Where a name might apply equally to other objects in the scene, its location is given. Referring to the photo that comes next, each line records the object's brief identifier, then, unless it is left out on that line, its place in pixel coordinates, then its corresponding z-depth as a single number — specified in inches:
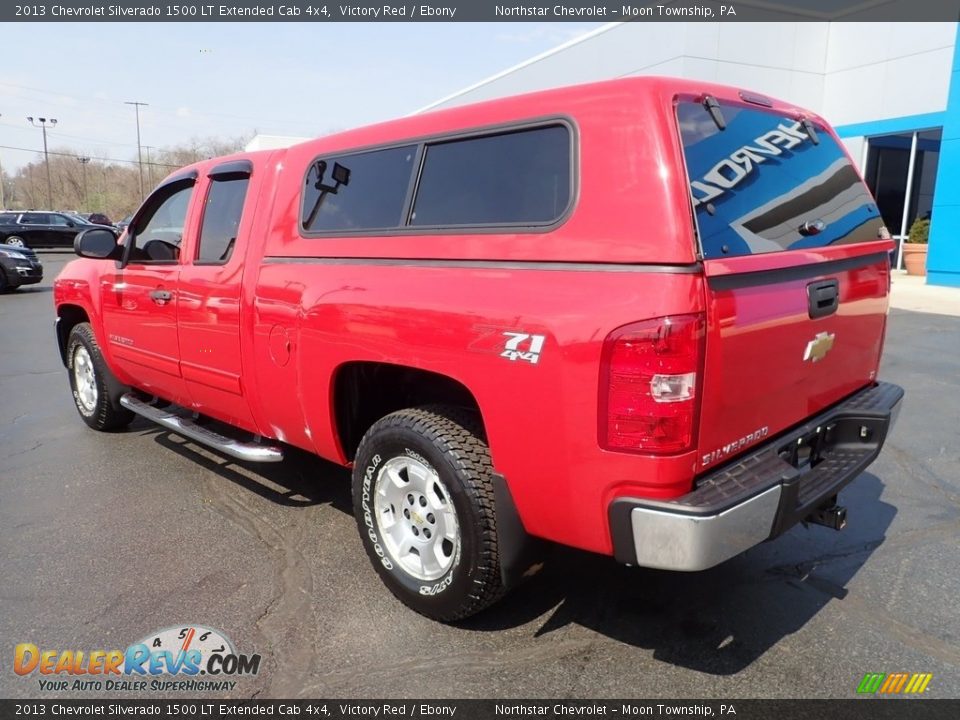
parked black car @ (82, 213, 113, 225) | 1307.3
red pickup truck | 89.7
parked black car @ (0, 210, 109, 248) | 1114.1
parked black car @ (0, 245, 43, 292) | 644.7
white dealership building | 623.8
